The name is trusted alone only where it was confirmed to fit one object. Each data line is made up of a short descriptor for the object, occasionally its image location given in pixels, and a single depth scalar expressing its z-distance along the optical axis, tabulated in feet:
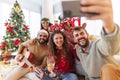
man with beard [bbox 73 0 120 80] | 0.65
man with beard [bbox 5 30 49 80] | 3.40
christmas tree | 5.34
